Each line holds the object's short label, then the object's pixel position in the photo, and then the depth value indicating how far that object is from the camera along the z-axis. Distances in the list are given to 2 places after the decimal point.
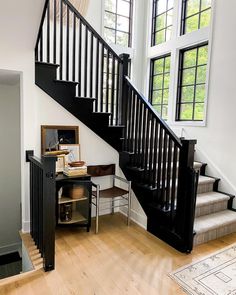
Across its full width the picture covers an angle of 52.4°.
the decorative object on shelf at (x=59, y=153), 3.03
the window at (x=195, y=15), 3.98
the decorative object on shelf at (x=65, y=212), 3.02
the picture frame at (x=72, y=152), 3.19
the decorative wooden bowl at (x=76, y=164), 3.02
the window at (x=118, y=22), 4.84
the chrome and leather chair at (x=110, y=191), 3.14
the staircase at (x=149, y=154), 2.61
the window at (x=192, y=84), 4.06
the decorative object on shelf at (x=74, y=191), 2.98
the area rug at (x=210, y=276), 2.03
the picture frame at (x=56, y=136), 3.07
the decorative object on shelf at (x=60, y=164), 3.09
